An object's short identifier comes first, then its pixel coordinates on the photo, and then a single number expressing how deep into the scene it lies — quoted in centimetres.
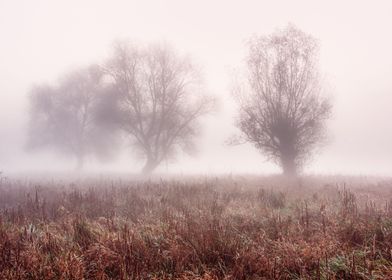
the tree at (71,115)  3694
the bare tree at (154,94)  2714
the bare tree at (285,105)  1966
